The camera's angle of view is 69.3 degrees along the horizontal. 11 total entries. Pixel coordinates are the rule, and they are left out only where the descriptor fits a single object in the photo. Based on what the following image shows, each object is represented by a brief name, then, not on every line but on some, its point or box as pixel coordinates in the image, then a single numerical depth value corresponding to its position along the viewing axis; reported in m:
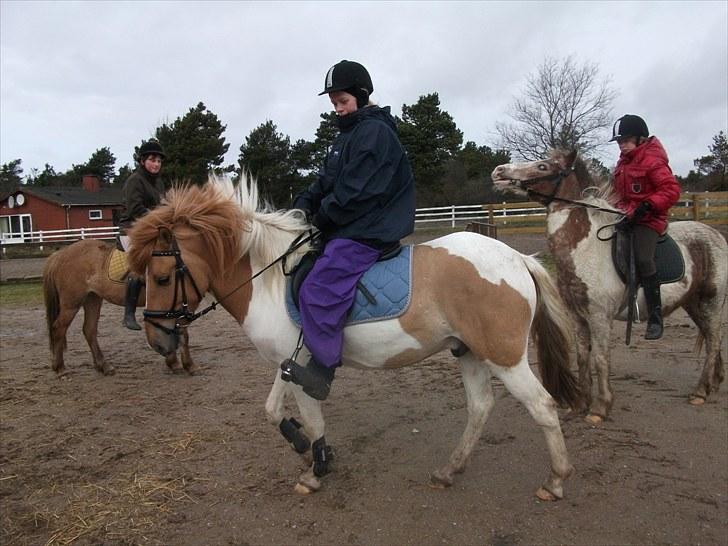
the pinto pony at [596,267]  5.13
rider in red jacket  4.92
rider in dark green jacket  6.36
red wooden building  44.06
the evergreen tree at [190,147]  38.31
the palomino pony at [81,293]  6.91
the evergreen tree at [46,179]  73.62
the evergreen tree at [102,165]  78.19
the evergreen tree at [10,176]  73.77
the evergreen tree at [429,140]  43.66
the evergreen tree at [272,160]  39.81
